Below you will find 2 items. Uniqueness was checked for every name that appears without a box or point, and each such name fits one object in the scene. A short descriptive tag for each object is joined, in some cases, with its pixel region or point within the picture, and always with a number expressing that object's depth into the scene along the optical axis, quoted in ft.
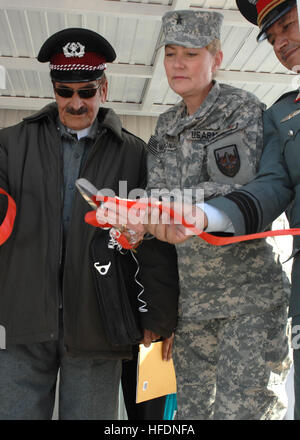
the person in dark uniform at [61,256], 5.73
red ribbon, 4.28
